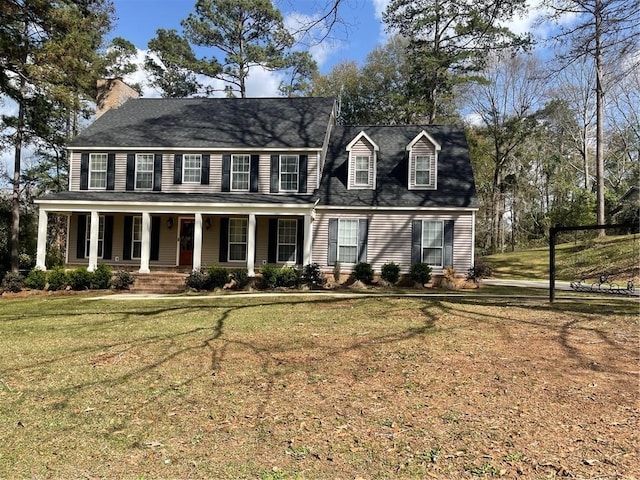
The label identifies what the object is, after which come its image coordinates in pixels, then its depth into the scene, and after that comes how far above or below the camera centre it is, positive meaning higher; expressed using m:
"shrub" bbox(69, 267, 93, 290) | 17.31 -1.31
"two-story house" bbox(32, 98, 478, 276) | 18.72 +2.19
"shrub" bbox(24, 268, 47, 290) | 17.42 -1.43
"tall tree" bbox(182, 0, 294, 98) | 33.16 +15.53
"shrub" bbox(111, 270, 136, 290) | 17.33 -1.34
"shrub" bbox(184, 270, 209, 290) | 16.86 -1.25
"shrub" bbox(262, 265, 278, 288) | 16.72 -1.03
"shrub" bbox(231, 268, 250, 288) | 17.03 -1.11
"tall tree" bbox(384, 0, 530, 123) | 25.59 +12.13
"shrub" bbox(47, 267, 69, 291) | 17.34 -1.37
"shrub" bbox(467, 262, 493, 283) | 17.95 -0.75
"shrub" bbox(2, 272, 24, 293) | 17.28 -1.52
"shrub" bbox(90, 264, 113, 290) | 17.36 -1.29
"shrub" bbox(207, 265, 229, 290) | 16.91 -1.12
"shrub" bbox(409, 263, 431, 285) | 17.72 -0.80
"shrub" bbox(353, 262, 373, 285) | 17.95 -0.87
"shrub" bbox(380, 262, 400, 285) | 17.86 -0.84
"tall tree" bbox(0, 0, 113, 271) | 17.14 +6.72
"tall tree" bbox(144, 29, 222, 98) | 33.44 +13.12
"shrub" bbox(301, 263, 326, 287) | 17.14 -1.02
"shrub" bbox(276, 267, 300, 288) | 16.77 -1.05
